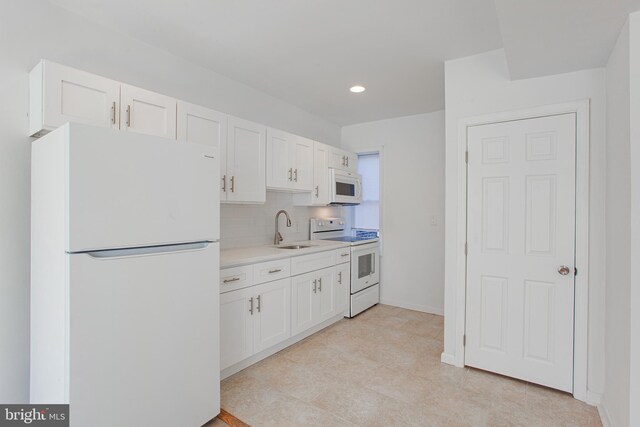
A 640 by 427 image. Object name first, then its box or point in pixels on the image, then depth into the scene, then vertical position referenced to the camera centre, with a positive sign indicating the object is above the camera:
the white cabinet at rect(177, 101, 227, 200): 2.42 +0.66
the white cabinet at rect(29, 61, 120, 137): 1.78 +0.65
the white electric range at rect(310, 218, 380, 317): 3.89 -0.61
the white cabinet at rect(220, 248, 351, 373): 2.43 -0.78
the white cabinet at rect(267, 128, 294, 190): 3.18 +0.53
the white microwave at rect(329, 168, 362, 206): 3.96 +0.33
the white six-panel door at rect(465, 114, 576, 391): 2.27 -0.26
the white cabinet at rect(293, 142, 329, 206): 3.80 +0.36
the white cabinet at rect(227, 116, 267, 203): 2.79 +0.46
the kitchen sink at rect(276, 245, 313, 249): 3.55 -0.37
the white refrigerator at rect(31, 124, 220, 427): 1.41 -0.33
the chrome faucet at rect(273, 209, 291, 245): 3.60 -0.26
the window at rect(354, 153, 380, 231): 4.74 +0.31
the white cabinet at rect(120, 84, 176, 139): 2.10 +0.68
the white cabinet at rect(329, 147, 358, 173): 4.08 +0.70
